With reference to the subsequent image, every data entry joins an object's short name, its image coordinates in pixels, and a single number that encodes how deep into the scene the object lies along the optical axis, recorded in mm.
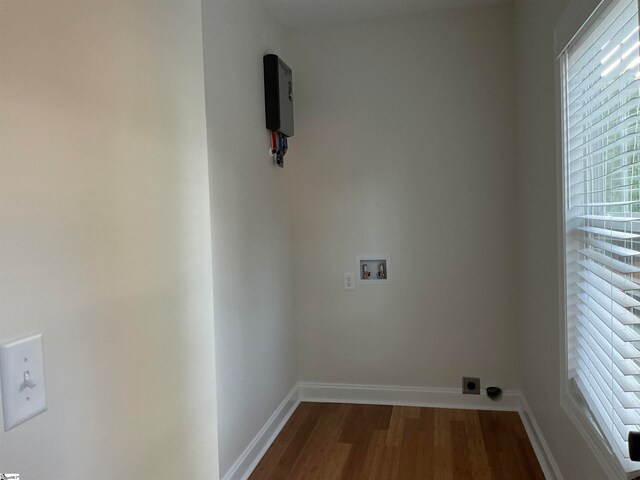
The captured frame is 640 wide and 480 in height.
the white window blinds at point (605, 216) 1307
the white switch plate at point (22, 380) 667
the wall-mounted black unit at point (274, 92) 2730
